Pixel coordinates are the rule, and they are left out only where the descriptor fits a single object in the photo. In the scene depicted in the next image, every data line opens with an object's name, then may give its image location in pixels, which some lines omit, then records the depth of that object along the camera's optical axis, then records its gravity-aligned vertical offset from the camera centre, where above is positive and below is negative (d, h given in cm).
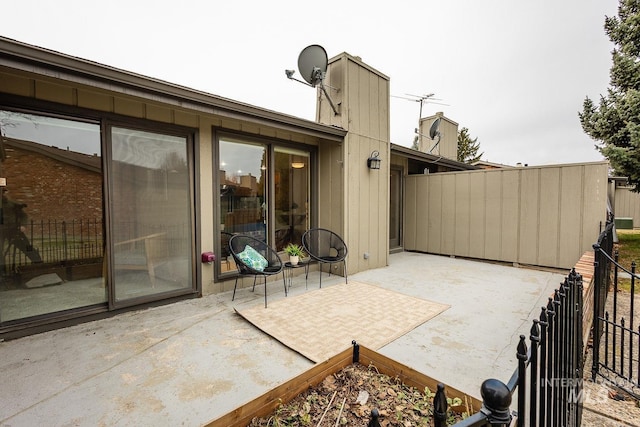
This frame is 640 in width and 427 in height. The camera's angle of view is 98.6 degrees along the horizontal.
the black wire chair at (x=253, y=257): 336 -71
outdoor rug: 244 -122
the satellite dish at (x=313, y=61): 453 +239
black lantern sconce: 507 +79
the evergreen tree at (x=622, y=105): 691 +275
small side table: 426 -100
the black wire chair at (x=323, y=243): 469 -68
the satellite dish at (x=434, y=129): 830 +228
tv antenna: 1001 +385
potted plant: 436 -78
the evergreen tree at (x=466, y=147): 2208 +458
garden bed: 148 -116
